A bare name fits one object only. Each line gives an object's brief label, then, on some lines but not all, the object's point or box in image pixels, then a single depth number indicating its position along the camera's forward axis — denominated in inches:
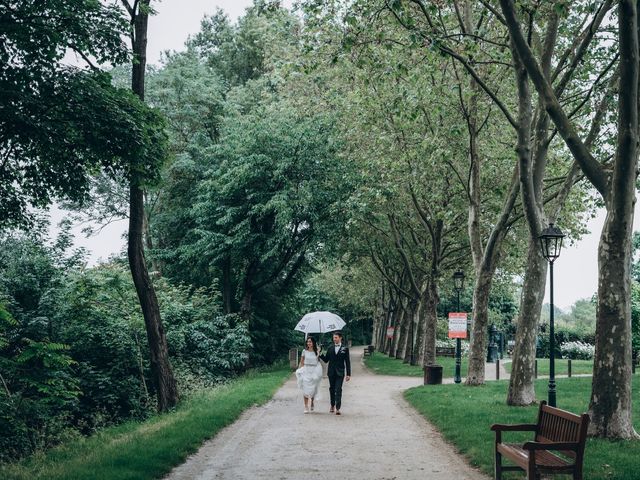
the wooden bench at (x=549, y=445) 273.1
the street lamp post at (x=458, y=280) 999.6
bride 614.2
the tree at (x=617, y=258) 395.9
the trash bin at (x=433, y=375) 901.8
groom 609.0
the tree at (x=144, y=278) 624.4
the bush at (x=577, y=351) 1910.7
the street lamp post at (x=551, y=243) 507.8
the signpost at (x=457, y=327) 899.1
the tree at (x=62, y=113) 429.7
